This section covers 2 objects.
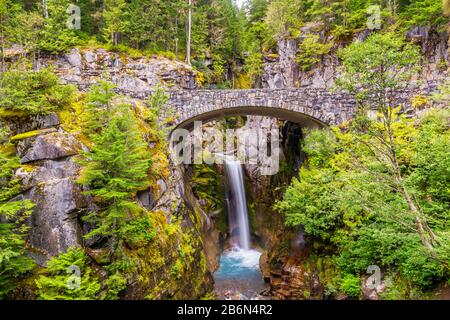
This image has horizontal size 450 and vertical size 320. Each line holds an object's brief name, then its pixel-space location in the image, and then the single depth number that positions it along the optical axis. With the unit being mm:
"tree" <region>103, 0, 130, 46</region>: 24828
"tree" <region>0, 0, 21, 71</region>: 16997
